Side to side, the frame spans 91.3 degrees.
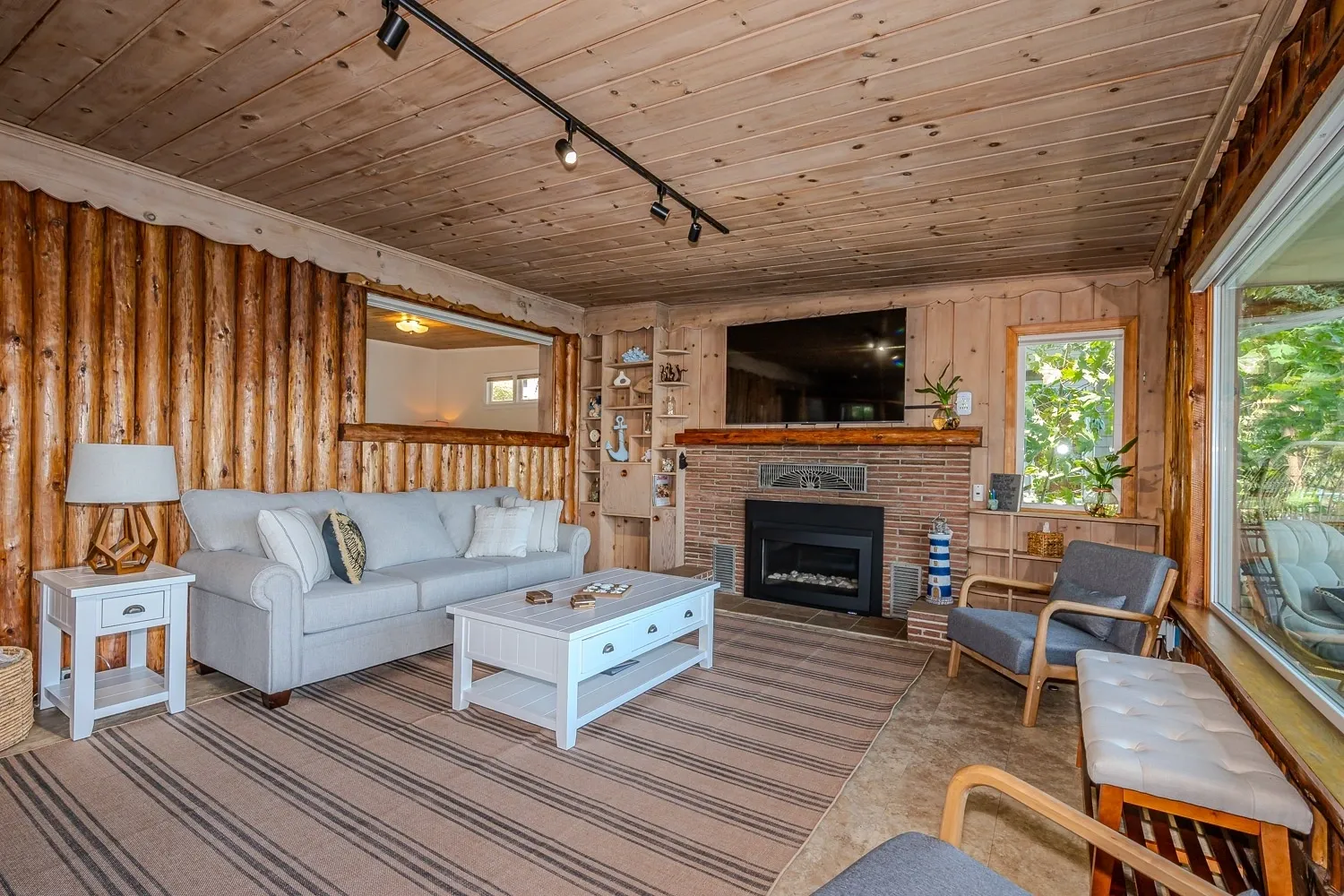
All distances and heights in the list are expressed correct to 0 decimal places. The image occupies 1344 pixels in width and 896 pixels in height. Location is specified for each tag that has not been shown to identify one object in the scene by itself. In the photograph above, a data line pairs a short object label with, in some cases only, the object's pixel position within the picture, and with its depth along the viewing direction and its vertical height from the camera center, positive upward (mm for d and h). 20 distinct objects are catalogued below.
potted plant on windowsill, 4109 -126
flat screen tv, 4961 +662
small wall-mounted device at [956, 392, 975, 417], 4746 +369
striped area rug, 1816 -1173
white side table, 2590 -758
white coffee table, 2627 -865
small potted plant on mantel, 4660 +367
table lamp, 2719 -179
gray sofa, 2896 -779
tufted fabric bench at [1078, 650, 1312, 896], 1491 -753
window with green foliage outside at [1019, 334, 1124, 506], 4402 +328
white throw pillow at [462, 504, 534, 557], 4254 -555
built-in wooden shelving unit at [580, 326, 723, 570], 5738 +20
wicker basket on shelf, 4297 -571
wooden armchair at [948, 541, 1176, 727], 2895 -816
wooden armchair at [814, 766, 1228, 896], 1114 -746
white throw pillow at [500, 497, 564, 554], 4492 -547
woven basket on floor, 2461 -992
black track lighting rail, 1935 +1290
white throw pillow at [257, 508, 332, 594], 3172 -478
